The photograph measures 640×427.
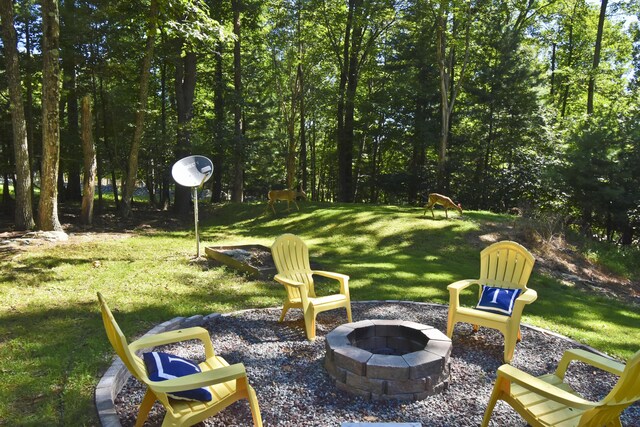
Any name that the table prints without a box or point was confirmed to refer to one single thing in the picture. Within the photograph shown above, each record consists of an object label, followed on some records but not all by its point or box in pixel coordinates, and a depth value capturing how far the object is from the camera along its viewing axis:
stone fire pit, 3.21
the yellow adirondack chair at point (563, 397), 2.19
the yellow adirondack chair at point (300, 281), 4.39
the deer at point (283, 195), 14.05
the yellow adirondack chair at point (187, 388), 2.39
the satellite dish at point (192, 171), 7.93
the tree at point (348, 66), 17.47
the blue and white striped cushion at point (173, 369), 2.60
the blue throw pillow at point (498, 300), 4.37
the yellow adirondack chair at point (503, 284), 4.00
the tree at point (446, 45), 14.00
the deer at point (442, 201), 11.53
